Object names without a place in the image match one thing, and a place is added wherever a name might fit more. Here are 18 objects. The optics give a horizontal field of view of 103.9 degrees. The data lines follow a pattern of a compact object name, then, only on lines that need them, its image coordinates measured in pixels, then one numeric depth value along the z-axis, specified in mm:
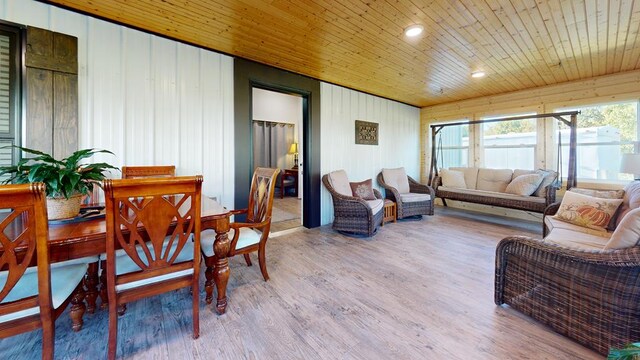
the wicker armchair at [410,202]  4504
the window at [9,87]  2008
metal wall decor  4871
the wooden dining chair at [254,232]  2004
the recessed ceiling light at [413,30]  2515
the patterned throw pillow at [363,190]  4230
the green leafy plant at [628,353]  805
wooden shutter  2051
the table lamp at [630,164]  2883
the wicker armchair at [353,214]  3611
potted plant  1371
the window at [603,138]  3852
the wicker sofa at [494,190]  3846
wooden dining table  1262
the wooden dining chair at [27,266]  1022
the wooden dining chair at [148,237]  1300
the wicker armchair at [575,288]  1358
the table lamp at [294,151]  7633
